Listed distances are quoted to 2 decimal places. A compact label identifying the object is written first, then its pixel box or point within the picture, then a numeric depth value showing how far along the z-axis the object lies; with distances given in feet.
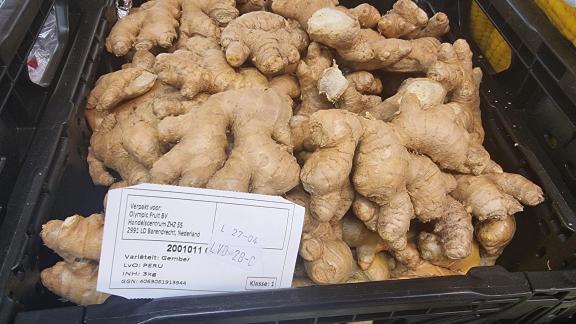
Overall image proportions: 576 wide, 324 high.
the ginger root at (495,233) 1.03
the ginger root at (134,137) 0.93
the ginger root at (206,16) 1.21
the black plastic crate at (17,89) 0.91
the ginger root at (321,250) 0.86
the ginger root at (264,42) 1.05
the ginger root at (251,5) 1.32
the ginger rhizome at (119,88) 1.06
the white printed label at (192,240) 0.73
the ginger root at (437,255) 1.01
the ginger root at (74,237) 0.83
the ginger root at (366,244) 0.99
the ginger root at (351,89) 1.01
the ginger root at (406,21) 1.24
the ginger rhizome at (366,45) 1.02
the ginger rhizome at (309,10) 1.16
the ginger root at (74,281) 0.87
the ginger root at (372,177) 0.86
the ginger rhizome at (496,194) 1.01
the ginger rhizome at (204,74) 1.02
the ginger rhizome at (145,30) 1.20
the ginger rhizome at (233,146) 0.86
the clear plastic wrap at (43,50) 1.16
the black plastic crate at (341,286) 0.73
